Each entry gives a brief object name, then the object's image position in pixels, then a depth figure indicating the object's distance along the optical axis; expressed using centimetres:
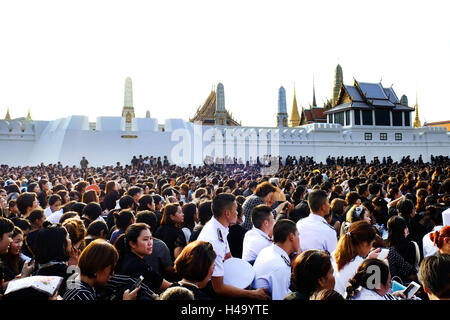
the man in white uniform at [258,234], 347
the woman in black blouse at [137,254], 279
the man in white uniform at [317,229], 384
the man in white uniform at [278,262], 276
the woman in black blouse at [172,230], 409
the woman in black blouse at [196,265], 249
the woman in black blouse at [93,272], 233
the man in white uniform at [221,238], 277
